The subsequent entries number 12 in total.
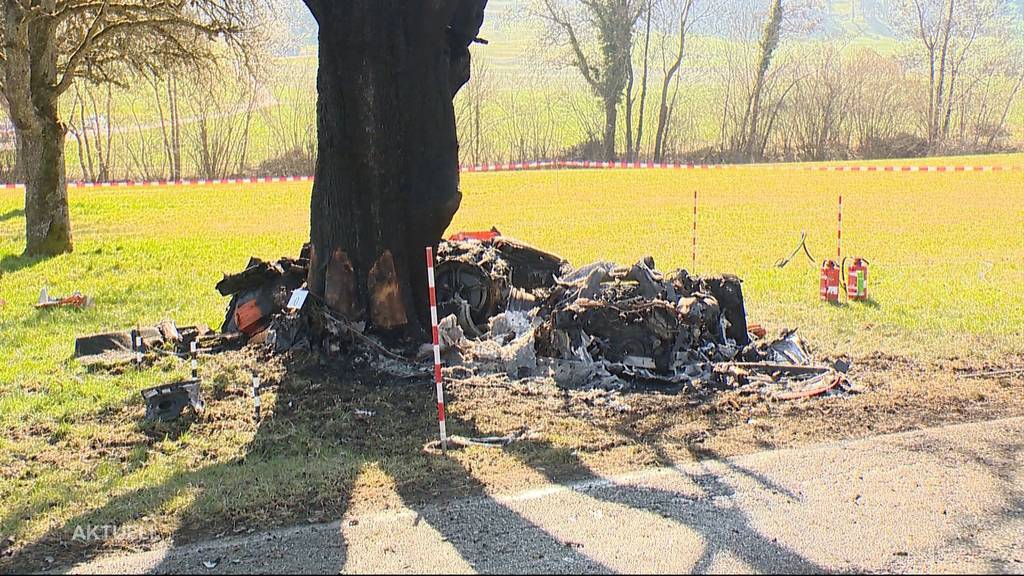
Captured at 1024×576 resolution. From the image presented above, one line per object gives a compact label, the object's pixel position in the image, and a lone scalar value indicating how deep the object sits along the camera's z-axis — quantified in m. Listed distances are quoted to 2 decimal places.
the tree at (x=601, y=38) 53.88
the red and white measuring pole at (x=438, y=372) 6.64
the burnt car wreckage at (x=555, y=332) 8.52
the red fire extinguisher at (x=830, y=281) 12.70
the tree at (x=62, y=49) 16.19
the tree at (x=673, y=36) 53.25
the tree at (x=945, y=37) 57.28
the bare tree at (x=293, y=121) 44.53
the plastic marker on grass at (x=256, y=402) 7.59
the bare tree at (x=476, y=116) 48.22
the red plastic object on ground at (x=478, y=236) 12.69
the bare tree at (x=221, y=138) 43.59
